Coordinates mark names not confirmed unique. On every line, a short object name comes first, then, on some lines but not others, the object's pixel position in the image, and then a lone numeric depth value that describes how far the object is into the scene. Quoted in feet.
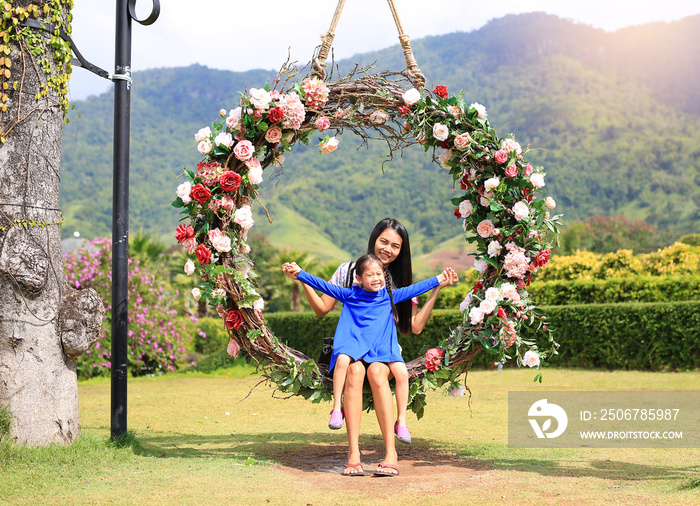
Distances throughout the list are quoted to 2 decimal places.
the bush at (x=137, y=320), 36.35
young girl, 14.19
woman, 13.73
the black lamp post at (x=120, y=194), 15.42
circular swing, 14.70
